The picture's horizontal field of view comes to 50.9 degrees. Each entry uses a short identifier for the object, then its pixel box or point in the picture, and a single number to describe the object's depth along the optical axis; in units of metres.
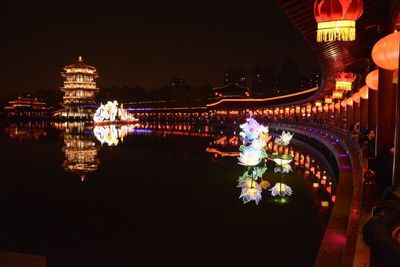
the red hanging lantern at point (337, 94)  20.88
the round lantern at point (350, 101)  19.29
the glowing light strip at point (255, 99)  38.68
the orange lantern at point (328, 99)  27.45
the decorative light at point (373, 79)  8.60
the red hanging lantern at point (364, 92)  13.22
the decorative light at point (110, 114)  54.47
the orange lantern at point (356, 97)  15.98
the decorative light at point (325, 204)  9.32
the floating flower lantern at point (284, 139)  19.57
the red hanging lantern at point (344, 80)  16.30
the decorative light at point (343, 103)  21.30
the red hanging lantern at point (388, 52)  4.76
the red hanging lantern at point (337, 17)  5.21
